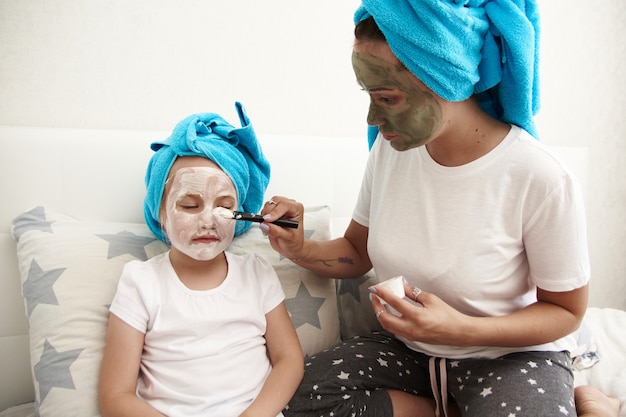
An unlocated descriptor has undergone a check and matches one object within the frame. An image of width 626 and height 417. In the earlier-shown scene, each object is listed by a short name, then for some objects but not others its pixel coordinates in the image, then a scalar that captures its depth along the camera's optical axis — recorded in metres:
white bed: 1.03
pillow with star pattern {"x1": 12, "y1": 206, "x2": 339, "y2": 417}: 0.94
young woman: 0.87
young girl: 0.92
